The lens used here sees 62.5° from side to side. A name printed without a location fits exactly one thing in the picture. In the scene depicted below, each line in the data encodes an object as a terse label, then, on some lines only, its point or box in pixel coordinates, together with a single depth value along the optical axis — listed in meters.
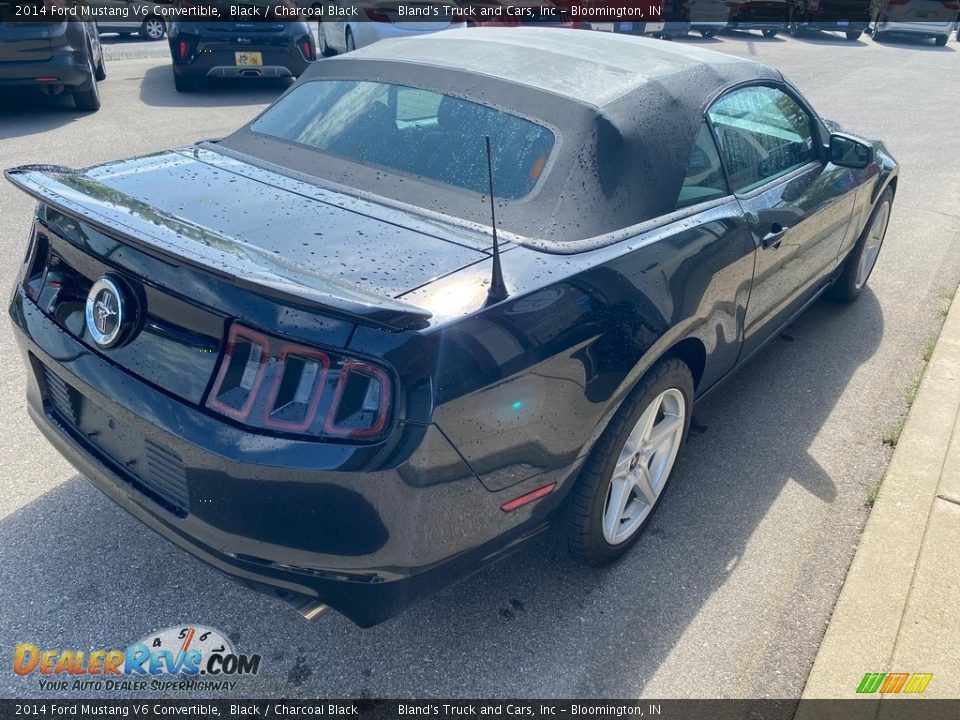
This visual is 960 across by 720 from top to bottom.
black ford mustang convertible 1.87
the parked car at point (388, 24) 10.37
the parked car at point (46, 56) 7.70
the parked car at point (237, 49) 9.53
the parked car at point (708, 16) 19.97
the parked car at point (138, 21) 16.44
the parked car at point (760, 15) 20.30
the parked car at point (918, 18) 20.56
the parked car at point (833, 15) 21.25
